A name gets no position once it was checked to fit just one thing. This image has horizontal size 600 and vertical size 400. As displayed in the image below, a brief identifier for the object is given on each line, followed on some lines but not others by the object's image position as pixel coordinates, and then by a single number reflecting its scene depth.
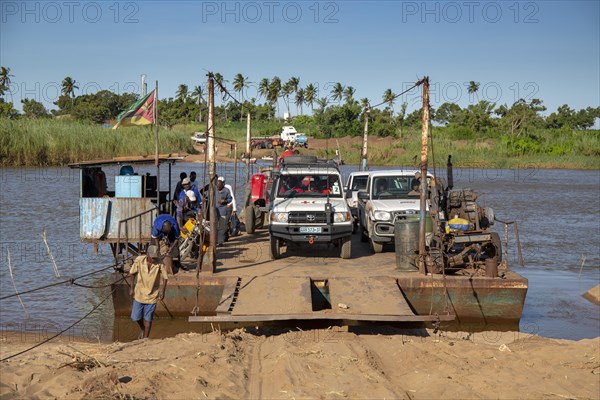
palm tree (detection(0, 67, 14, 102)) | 86.94
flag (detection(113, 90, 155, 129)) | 13.68
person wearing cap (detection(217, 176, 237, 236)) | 15.53
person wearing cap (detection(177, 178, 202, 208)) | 13.77
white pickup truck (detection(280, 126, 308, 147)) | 57.32
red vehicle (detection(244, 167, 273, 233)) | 16.86
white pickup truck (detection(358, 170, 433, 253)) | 13.68
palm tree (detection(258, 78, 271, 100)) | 94.31
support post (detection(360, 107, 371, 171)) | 23.06
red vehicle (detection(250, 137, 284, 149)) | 58.56
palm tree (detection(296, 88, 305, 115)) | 100.74
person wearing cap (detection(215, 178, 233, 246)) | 14.16
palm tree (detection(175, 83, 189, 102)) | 92.19
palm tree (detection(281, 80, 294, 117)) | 95.38
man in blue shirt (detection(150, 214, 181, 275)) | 11.62
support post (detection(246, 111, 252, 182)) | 22.04
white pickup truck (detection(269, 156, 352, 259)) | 12.80
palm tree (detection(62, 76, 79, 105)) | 100.69
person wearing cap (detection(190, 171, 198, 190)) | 14.07
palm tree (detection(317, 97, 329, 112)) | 64.93
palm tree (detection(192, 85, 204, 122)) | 85.81
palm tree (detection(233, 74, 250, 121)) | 101.62
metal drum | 11.95
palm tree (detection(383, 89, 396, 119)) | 94.47
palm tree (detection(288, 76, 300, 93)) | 96.88
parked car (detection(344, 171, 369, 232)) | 17.64
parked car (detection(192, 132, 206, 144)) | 60.44
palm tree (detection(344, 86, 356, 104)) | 101.97
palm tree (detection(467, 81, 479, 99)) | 106.75
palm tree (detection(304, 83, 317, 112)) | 100.25
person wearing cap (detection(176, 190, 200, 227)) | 13.66
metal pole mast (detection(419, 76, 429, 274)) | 11.49
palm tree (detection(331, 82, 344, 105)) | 101.81
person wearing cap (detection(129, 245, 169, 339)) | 9.95
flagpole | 12.99
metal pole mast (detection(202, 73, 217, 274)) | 11.40
